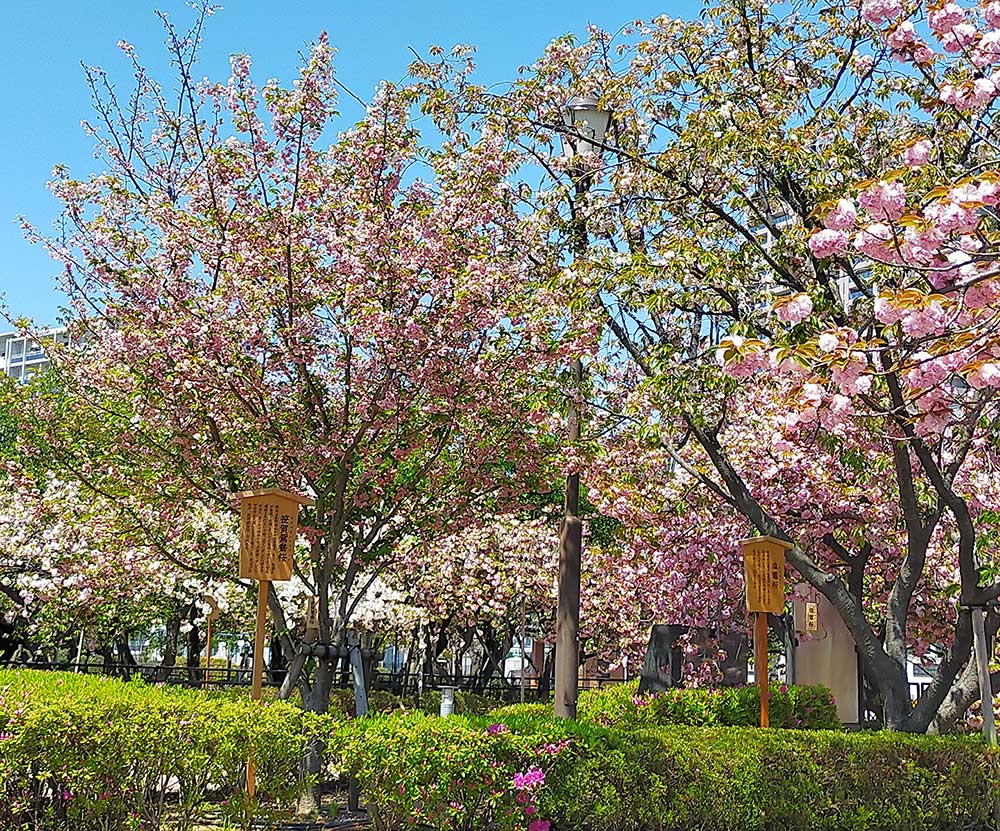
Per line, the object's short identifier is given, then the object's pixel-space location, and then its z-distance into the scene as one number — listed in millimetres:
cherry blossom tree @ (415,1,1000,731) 7492
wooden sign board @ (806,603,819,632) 11352
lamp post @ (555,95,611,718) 8000
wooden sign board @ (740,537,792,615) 8680
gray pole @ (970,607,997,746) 8133
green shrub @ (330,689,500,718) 12620
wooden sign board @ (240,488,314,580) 7160
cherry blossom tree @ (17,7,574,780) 7781
